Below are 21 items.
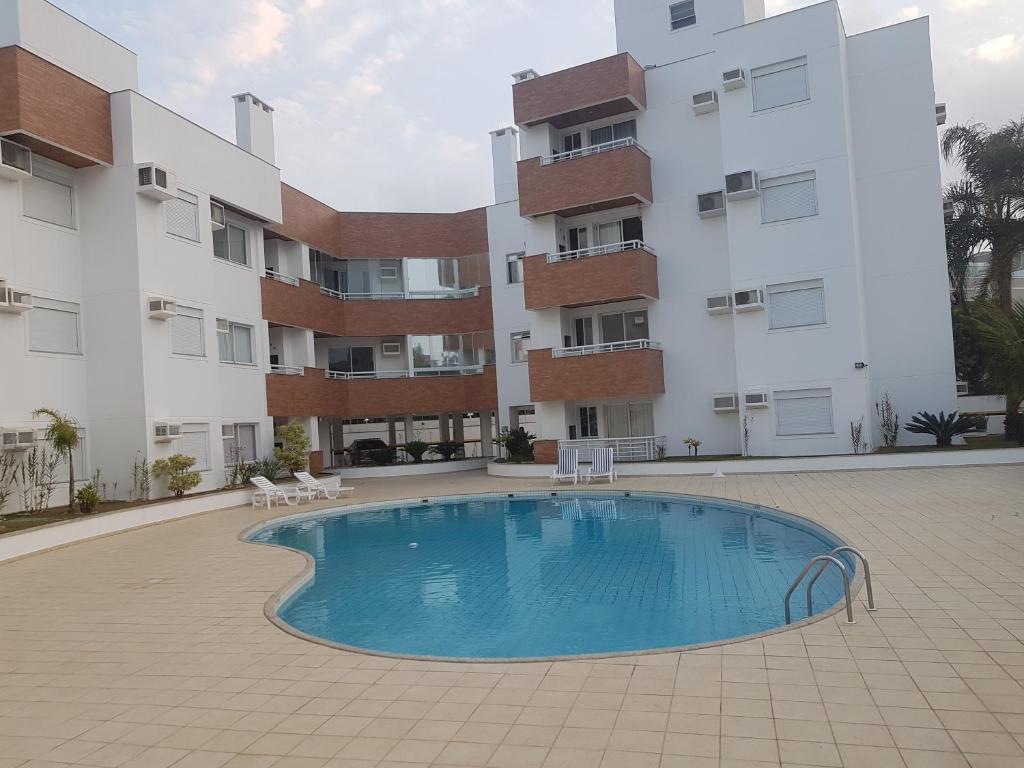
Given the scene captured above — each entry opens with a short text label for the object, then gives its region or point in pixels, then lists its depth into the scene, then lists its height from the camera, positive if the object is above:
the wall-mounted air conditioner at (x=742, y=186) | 21.39 +5.80
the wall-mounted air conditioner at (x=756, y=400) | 21.41 -0.19
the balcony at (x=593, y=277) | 22.84 +3.84
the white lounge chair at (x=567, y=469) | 21.17 -1.80
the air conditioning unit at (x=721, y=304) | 22.38 +2.65
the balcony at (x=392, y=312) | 26.62 +3.85
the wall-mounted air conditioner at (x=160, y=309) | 18.28 +2.86
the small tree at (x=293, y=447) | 22.48 -0.78
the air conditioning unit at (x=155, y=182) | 17.97 +5.82
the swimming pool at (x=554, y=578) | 8.02 -2.38
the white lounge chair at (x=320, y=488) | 20.56 -1.88
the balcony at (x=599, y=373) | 22.75 +0.89
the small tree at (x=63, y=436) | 15.55 -0.02
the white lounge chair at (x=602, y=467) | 21.22 -1.78
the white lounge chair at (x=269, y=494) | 19.45 -1.84
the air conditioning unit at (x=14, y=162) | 15.66 +5.70
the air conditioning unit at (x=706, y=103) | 22.91 +8.73
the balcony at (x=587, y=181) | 23.11 +6.85
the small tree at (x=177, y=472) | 18.06 -1.03
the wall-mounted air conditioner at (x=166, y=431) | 18.19 -0.07
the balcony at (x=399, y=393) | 26.73 +0.81
